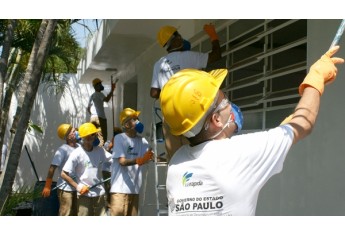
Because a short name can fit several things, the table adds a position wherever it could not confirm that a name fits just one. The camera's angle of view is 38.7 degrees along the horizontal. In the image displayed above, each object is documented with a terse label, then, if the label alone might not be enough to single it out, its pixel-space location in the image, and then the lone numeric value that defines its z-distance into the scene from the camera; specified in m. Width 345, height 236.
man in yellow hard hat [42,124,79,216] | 7.23
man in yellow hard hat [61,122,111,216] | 6.75
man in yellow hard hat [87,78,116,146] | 12.53
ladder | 5.88
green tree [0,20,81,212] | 4.91
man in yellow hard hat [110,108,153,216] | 6.32
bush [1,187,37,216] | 9.28
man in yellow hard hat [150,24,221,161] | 5.19
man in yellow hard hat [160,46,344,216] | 1.99
